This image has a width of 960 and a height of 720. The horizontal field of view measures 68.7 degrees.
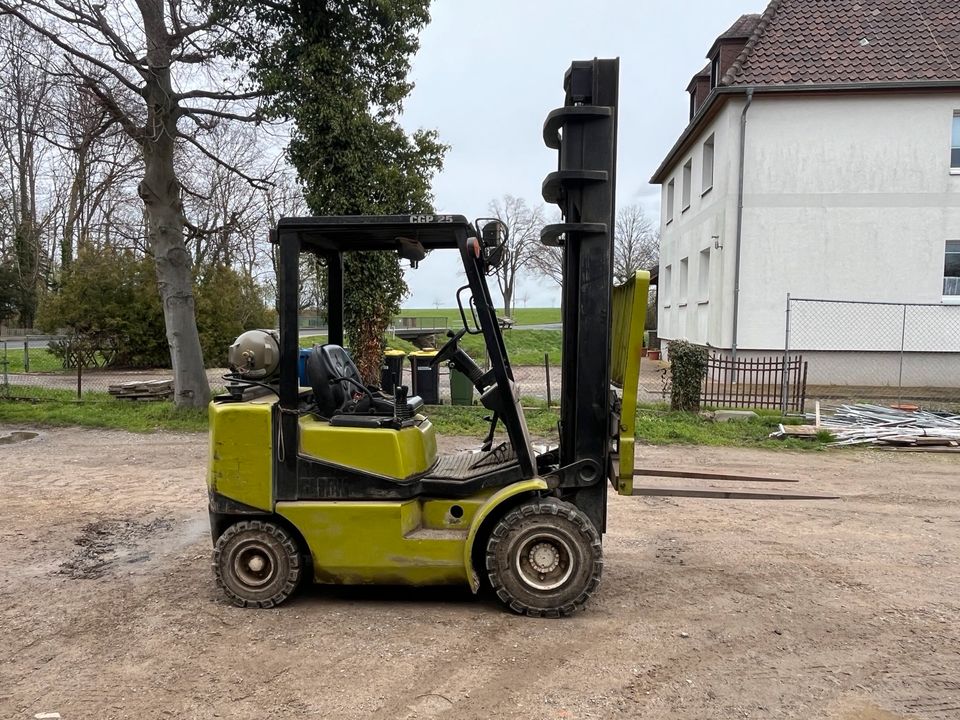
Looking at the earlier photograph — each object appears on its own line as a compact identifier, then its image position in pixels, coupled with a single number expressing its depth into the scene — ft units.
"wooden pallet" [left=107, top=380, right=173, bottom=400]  47.75
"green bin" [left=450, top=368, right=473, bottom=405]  44.78
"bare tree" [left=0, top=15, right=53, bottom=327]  36.96
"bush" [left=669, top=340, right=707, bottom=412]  40.09
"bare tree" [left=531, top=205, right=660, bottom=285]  150.54
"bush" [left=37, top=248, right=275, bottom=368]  69.56
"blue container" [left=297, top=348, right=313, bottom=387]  17.33
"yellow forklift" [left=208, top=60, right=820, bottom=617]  13.53
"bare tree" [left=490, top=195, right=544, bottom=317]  175.01
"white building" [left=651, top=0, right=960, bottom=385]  53.31
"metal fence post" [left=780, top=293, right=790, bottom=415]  39.81
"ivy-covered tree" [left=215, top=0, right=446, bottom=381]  44.24
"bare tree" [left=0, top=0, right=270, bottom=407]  37.73
